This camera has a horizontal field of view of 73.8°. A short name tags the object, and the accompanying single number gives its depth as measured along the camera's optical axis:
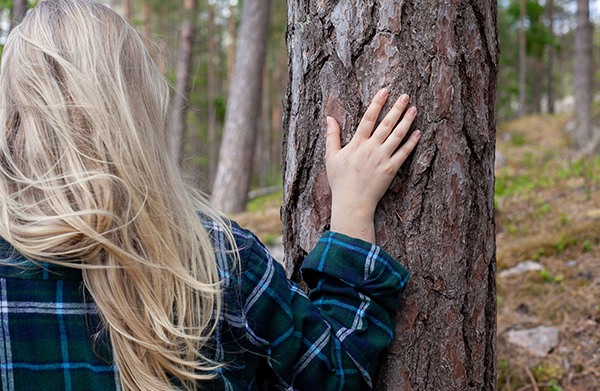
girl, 0.96
